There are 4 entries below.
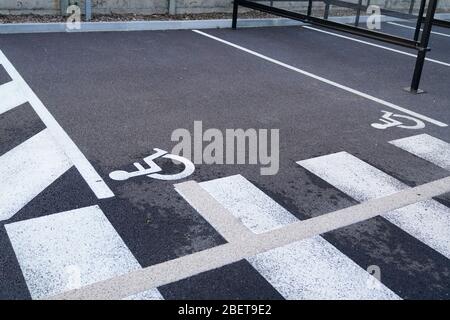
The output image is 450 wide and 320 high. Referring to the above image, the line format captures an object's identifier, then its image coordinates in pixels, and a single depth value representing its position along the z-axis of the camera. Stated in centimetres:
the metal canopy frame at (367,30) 730
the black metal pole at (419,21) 929
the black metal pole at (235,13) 1146
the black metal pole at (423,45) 703
